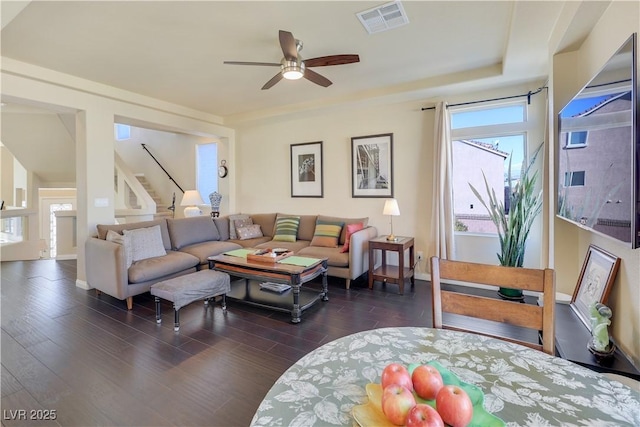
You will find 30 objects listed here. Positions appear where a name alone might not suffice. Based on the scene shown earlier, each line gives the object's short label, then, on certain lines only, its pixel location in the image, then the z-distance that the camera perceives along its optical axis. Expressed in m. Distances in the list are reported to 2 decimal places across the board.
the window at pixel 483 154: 3.75
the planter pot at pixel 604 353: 1.39
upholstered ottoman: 2.77
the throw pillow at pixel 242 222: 5.23
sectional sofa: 3.37
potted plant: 3.26
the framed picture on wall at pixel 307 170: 5.15
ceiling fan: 2.61
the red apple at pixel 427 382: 0.71
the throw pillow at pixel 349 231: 4.05
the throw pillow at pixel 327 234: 4.42
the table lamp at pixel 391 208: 3.95
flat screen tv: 1.25
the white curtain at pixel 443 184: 3.94
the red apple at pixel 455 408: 0.61
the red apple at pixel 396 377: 0.71
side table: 3.77
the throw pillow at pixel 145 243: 3.66
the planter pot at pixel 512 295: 3.38
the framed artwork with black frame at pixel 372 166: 4.53
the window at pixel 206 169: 6.84
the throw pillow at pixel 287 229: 4.90
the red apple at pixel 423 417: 0.57
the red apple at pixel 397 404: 0.63
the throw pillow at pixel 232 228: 5.18
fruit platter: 0.61
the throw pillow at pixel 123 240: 3.34
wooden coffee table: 3.06
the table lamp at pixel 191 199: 6.14
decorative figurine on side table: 1.41
